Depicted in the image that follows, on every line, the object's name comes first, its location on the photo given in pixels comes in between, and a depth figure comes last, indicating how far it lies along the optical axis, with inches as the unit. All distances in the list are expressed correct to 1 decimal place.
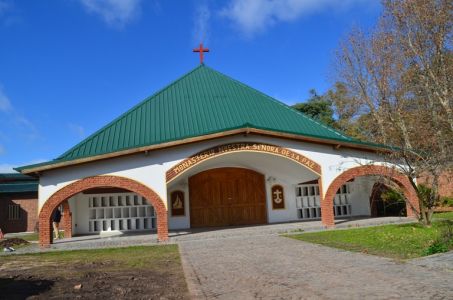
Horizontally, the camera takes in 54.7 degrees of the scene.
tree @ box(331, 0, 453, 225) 916.0
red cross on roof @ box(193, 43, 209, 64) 924.0
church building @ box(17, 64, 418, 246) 610.9
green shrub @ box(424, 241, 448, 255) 371.2
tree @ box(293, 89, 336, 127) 1605.6
